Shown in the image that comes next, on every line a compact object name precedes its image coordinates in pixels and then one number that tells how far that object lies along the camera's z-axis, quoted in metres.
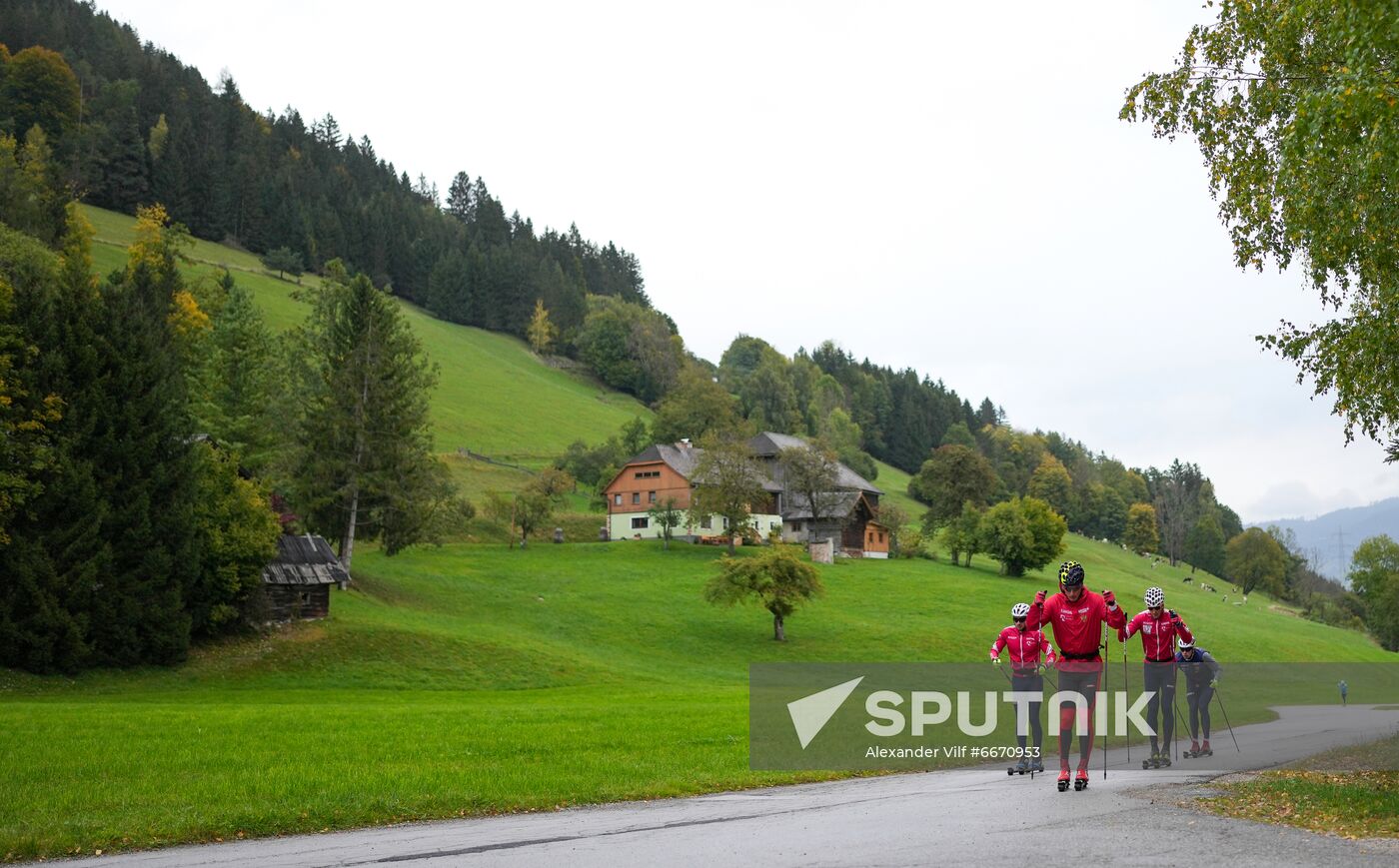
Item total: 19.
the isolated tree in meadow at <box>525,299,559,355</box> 166.88
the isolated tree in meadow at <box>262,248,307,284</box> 140.50
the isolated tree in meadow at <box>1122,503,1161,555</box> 156.88
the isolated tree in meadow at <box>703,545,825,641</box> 54.69
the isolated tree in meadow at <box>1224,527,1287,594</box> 130.88
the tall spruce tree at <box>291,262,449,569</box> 54.34
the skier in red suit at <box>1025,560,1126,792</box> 12.91
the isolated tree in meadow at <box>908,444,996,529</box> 100.50
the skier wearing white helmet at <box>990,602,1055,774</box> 14.06
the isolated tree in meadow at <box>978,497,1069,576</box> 85.25
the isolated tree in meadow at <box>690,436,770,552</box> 79.75
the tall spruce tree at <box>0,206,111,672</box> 34.59
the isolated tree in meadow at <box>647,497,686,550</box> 83.38
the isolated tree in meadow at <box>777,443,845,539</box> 93.19
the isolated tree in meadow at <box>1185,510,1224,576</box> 154.88
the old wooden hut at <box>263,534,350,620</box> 43.44
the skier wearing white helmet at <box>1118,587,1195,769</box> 15.72
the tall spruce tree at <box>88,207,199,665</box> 37.16
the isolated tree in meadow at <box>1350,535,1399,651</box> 91.19
